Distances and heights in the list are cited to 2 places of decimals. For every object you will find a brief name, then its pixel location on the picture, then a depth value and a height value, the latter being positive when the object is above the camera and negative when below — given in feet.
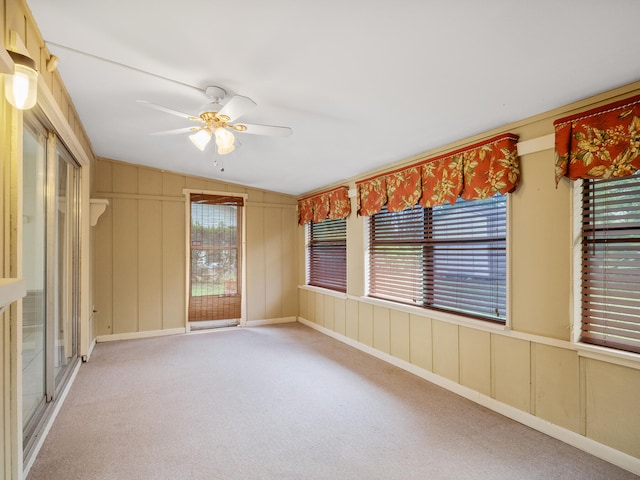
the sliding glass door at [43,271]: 7.16 -0.76
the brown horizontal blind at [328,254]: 15.39 -0.69
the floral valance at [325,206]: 14.34 +1.67
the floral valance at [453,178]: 8.13 +1.85
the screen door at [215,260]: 16.62 -1.01
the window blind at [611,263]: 6.37 -0.45
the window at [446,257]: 8.86 -0.52
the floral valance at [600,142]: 6.06 +1.95
